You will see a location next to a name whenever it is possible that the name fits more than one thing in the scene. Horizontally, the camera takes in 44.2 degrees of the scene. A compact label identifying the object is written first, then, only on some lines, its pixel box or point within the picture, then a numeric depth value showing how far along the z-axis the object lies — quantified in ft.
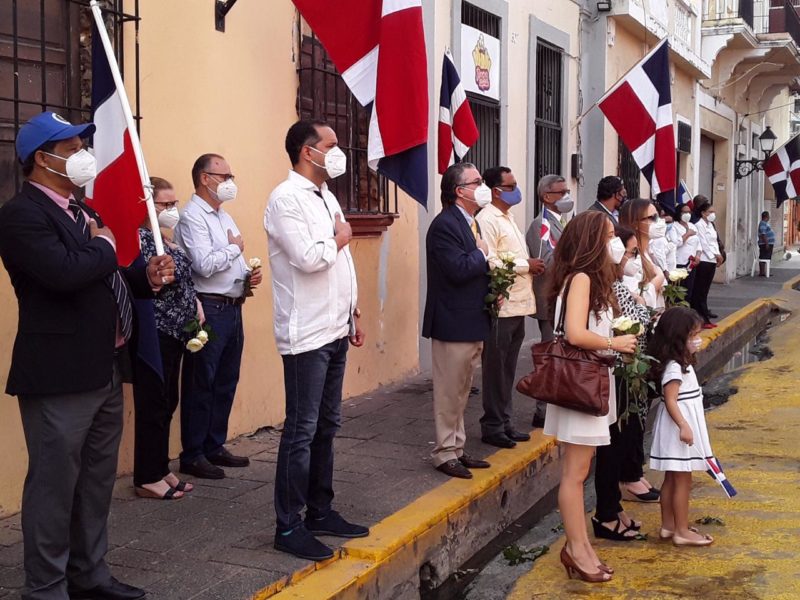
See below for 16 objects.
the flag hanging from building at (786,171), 70.54
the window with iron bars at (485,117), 33.91
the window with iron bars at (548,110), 40.32
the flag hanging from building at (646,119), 34.04
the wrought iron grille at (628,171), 50.19
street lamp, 76.95
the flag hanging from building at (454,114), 26.94
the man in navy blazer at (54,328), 11.49
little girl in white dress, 16.74
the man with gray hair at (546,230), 23.63
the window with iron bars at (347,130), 24.77
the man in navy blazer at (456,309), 19.20
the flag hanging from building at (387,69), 17.67
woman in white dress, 14.94
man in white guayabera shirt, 14.25
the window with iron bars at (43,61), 16.58
